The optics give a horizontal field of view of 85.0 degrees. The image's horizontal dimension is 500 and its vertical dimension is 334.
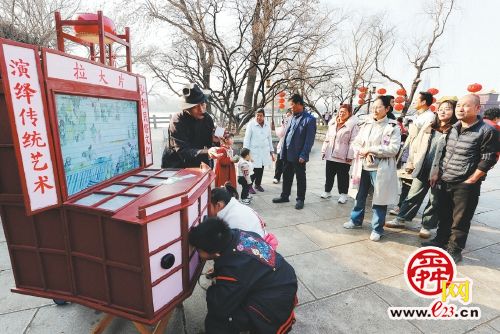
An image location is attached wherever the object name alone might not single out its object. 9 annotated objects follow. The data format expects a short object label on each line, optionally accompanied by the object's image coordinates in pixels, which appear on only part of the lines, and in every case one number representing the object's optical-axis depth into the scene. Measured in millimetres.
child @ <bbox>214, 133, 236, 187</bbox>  4328
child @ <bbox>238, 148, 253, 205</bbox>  4863
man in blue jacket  4457
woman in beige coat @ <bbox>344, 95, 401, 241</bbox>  3400
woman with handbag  4715
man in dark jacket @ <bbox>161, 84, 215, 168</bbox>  2887
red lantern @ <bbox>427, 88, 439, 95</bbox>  5658
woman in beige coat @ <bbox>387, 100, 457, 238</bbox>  3324
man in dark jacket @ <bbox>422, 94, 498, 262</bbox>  2797
